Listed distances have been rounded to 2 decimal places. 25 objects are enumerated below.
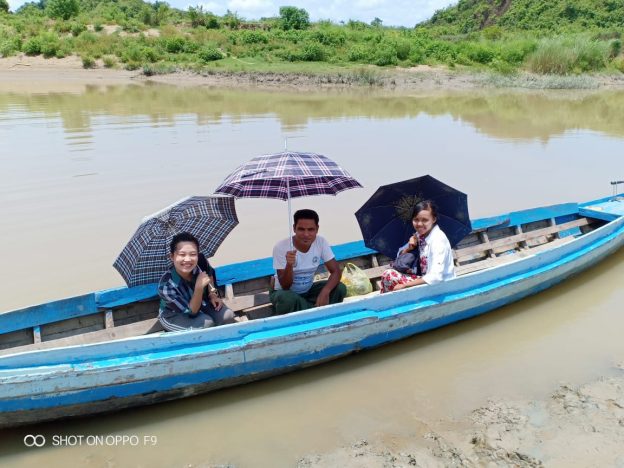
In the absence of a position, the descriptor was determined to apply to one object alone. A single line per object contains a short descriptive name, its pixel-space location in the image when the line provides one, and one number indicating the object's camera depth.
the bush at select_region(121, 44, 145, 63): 32.56
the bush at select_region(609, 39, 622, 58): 36.38
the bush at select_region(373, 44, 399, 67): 34.16
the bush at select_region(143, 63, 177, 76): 30.80
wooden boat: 3.32
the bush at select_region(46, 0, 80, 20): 41.47
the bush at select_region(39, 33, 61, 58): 32.41
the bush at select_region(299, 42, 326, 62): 34.59
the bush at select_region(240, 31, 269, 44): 37.50
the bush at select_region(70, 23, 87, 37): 36.50
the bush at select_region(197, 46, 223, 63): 33.94
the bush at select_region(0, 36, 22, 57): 32.00
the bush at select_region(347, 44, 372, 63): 35.22
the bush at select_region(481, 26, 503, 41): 44.08
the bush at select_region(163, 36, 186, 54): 35.34
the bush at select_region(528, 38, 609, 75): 31.75
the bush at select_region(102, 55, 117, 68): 31.91
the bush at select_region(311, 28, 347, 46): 37.91
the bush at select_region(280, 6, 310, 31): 44.25
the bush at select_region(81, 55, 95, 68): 31.59
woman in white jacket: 4.48
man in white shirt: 4.23
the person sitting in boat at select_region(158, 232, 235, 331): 3.74
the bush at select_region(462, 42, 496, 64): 35.82
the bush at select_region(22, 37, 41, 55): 32.38
